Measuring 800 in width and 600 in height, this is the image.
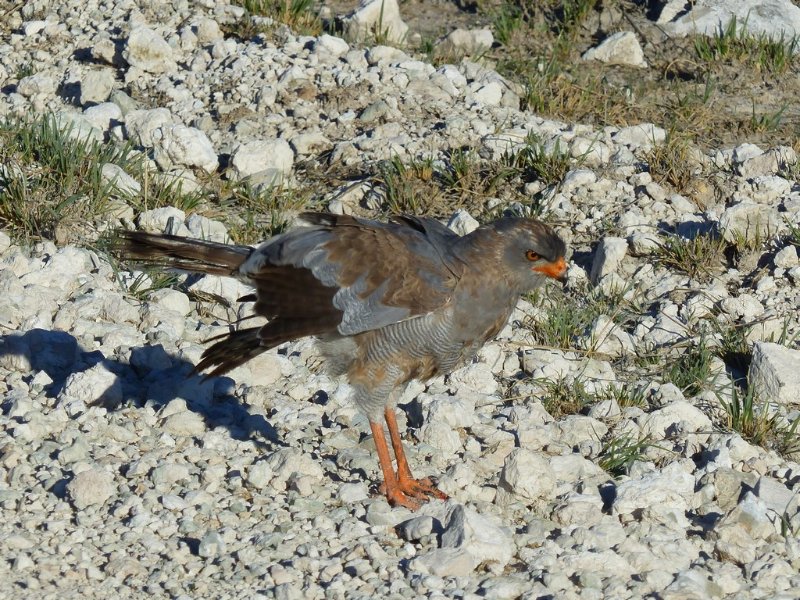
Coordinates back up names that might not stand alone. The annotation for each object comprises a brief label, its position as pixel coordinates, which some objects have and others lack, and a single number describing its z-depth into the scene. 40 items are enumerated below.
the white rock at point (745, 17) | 20.00
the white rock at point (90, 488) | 10.75
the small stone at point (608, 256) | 15.11
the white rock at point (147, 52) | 19.08
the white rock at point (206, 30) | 19.61
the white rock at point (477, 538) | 10.07
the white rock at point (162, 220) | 15.58
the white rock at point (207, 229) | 15.45
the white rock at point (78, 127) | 16.97
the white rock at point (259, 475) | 11.27
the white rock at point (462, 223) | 15.58
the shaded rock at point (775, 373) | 12.98
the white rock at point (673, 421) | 12.37
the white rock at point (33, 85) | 18.81
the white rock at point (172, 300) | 14.29
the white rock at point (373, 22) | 19.97
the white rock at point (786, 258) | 14.80
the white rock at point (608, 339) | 14.03
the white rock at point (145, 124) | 17.42
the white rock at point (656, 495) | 10.91
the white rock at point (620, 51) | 19.87
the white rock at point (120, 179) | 16.03
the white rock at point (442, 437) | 12.13
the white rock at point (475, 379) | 13.27
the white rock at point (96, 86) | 18.61
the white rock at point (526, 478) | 11.10
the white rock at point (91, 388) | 12.38
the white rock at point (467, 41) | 19.98
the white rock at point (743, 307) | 14.30
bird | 11.36
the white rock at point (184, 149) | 16.97
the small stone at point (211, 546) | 10.17
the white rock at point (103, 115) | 17.89
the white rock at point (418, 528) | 10.53
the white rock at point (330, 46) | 19.09
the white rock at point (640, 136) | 17.25
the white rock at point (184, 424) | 12.10
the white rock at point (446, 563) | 9.90
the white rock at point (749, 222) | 15.25
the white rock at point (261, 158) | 17.05
